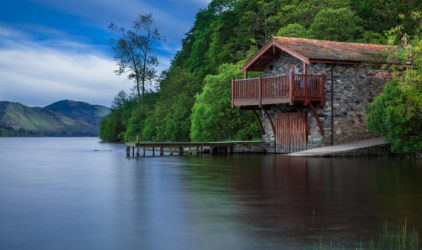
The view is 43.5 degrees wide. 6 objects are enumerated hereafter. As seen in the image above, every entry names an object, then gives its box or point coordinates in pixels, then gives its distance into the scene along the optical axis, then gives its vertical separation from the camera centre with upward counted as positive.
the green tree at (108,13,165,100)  67.44 +11.35
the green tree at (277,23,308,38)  40.91 +8.37
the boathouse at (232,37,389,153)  29.09 +2.87
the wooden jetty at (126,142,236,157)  34.16 -0.42
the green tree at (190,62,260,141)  38.19 +1.74
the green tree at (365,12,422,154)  24.03 +1.46
